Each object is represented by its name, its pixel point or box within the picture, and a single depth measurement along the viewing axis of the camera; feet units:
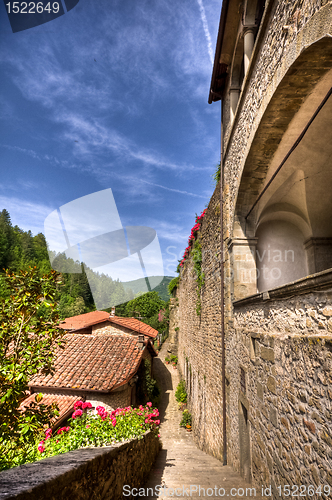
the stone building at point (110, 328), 43.80
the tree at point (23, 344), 8.21
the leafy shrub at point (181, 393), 40.48
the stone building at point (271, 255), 7.25
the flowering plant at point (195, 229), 29.40
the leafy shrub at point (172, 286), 75.24
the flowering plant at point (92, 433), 11.50
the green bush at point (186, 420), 33.22
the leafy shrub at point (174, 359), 68.01
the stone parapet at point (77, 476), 4.23
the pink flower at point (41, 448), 11.21
